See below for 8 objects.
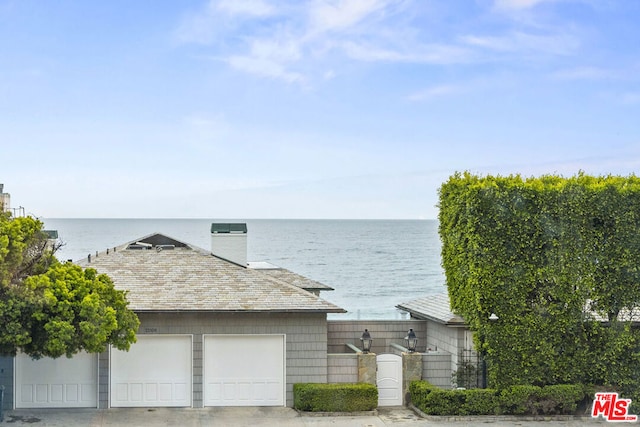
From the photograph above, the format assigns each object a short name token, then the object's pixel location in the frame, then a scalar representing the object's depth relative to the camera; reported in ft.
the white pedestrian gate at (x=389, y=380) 70.49
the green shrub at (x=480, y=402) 67.13
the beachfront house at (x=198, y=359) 67.87
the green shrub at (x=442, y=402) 66.59
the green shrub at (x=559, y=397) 67.41
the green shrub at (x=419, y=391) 67.56
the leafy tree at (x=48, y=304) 54.29
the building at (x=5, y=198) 73.59
